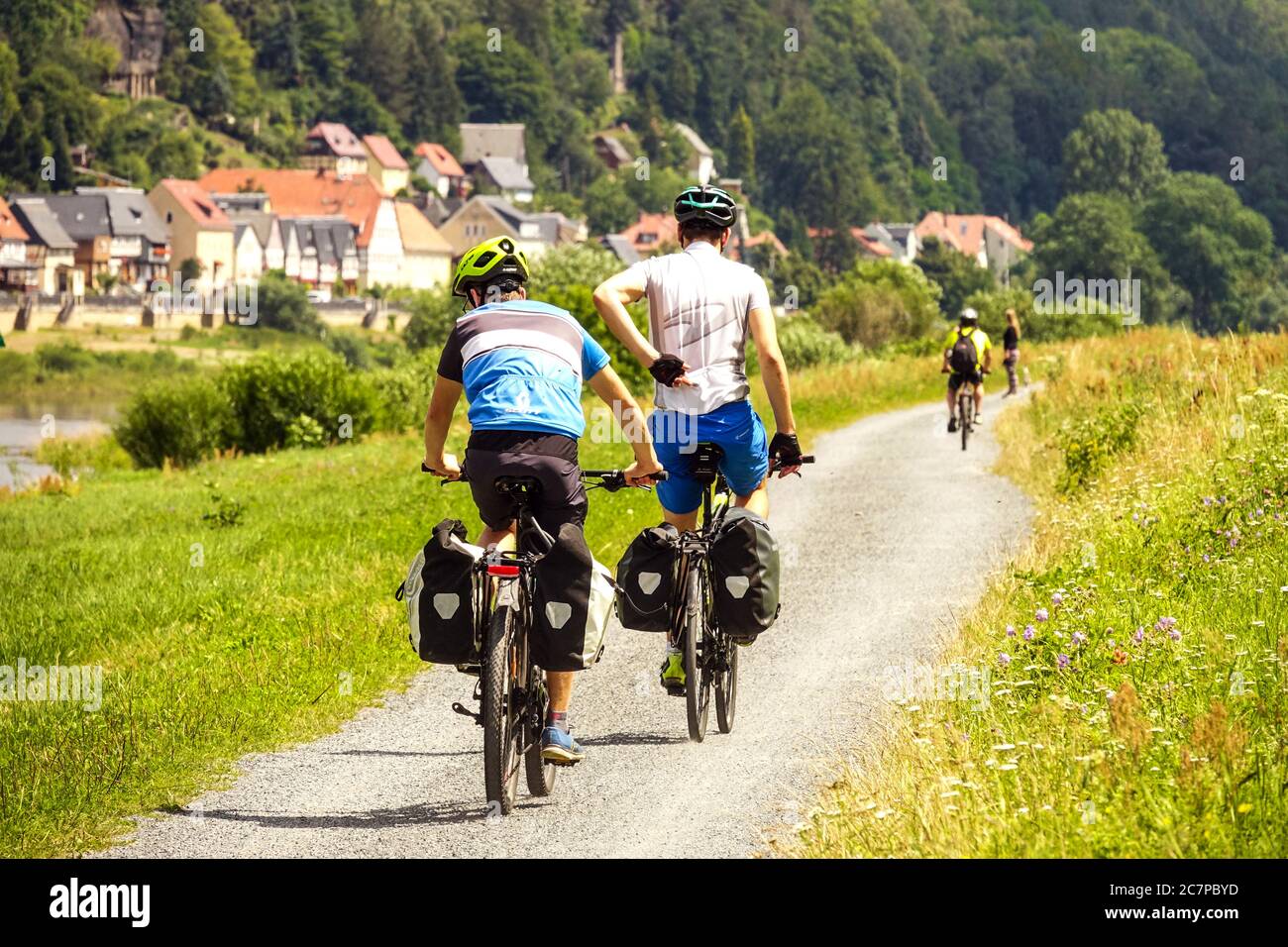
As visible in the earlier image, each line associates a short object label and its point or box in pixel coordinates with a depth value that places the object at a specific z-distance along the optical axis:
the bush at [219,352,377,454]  40.91
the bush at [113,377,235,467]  40.75
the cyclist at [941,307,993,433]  24.86
